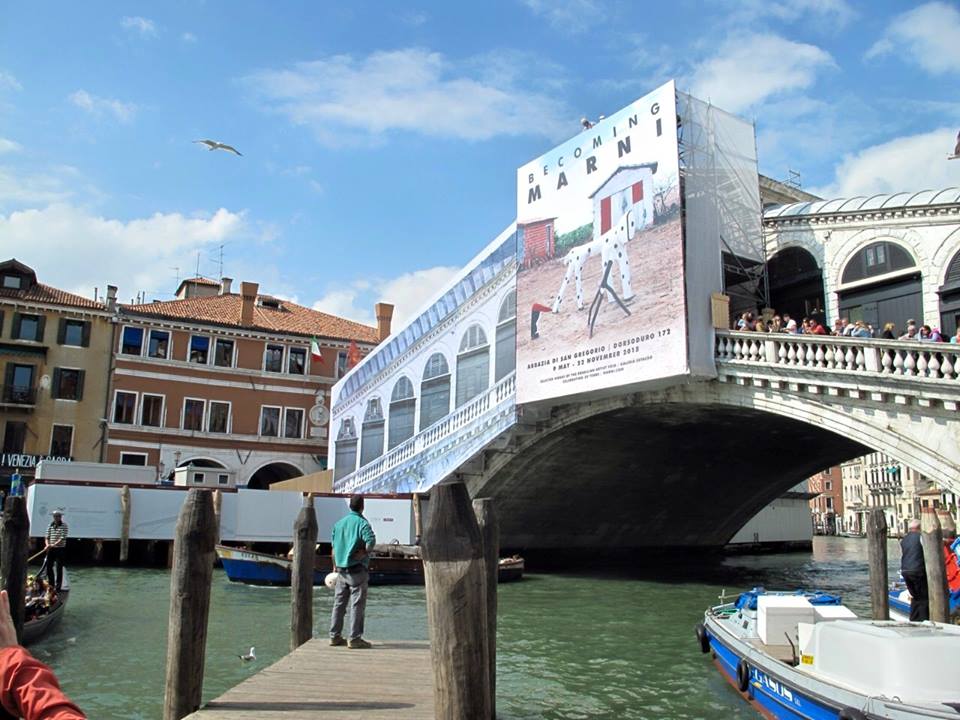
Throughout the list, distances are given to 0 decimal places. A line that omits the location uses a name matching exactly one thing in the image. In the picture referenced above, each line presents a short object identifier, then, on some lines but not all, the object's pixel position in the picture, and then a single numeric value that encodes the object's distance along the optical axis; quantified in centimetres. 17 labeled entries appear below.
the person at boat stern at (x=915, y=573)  1062
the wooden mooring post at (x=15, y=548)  736
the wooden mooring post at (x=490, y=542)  671
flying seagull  1496
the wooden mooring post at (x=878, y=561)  1074
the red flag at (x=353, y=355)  3012
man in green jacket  686
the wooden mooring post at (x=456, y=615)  379
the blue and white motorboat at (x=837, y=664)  572
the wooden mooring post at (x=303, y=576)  774
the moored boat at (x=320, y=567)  1709
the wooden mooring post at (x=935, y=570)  974
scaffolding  1622
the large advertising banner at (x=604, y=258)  1581
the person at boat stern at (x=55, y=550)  1179
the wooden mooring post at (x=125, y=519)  2022
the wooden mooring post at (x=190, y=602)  527
